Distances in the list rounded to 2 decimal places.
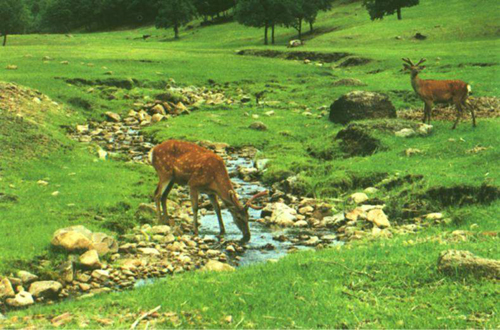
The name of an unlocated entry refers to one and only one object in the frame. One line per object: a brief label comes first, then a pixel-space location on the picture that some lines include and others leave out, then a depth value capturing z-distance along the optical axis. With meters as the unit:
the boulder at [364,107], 22.31
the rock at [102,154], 18.08
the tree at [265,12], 64.25
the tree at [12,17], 70.75
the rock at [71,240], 10.60
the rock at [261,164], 18.28
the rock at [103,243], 10.84
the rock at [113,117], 25.44
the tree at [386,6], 67.50
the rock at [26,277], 9.52
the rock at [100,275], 10.05
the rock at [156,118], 25.73
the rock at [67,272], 9.84
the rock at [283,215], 13.59
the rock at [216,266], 10.06
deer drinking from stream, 12.60
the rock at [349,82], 31.59
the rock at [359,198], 14.48
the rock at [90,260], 10.24
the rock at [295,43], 58.95
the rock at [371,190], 14.98
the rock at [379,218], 12.72
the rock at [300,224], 13.49
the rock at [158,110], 26.89
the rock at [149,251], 11.18
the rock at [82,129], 22.27
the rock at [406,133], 18.95
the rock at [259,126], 23.58
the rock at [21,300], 8.78
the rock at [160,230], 12.41
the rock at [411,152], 17.19
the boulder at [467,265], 8.09
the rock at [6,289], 8.94
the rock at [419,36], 54.53
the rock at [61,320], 7.44
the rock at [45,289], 9.23
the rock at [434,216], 12.61
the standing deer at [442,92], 19.81
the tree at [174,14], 87.88
